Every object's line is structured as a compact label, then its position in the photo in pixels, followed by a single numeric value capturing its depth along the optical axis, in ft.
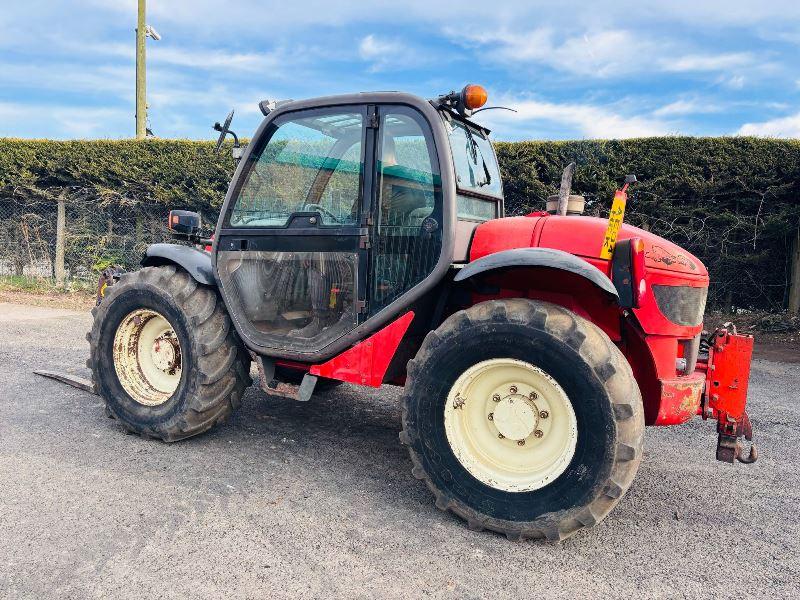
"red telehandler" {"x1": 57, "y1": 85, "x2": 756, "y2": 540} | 8.77
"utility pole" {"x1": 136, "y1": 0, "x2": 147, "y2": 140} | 42.96
